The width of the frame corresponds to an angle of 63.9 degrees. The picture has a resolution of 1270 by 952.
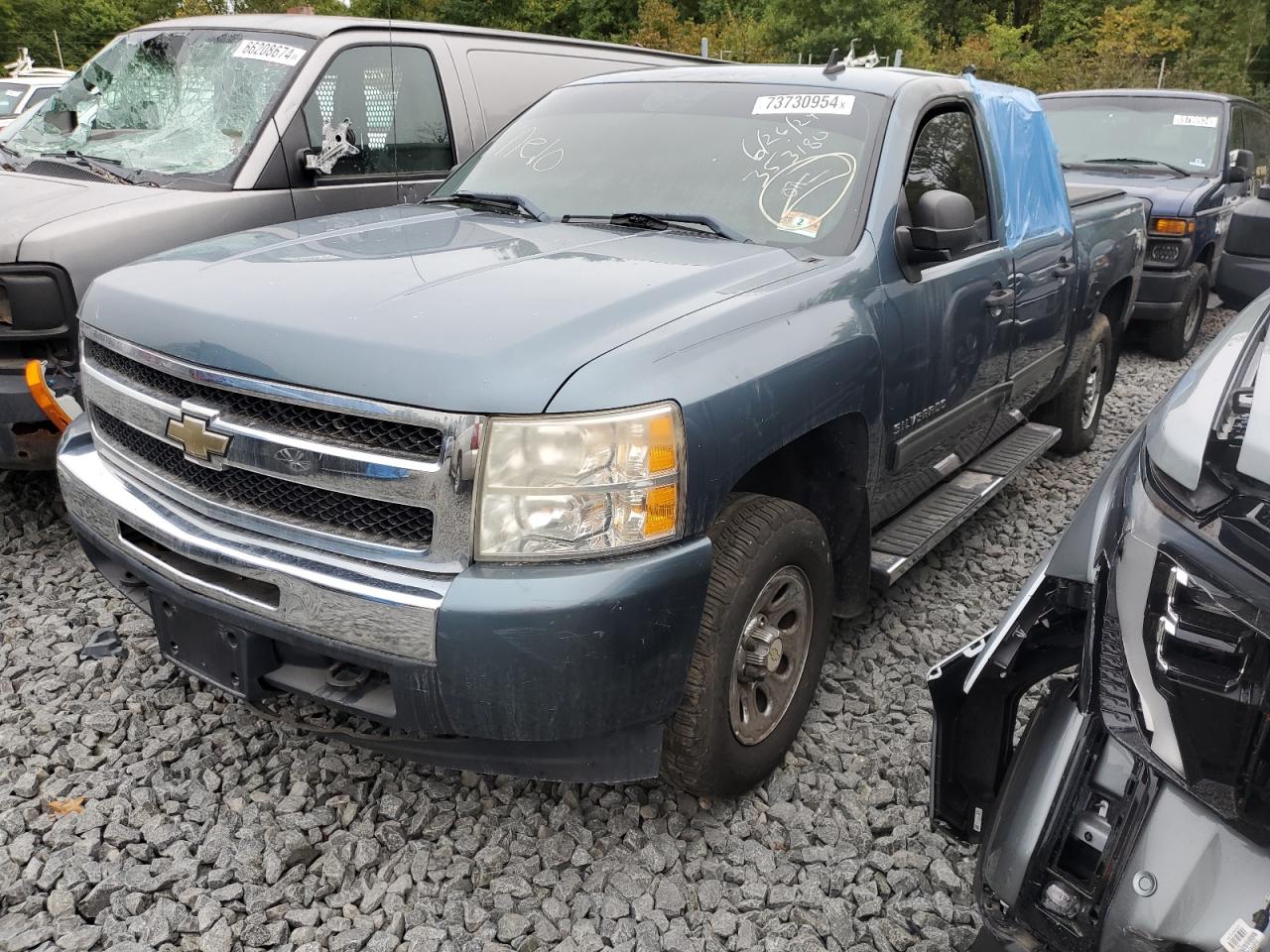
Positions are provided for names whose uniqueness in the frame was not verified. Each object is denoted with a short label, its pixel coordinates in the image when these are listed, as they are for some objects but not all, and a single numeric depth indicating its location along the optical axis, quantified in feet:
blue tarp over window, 12.89
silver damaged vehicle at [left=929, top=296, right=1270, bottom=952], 4.66
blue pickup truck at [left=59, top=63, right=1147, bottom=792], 6.79
